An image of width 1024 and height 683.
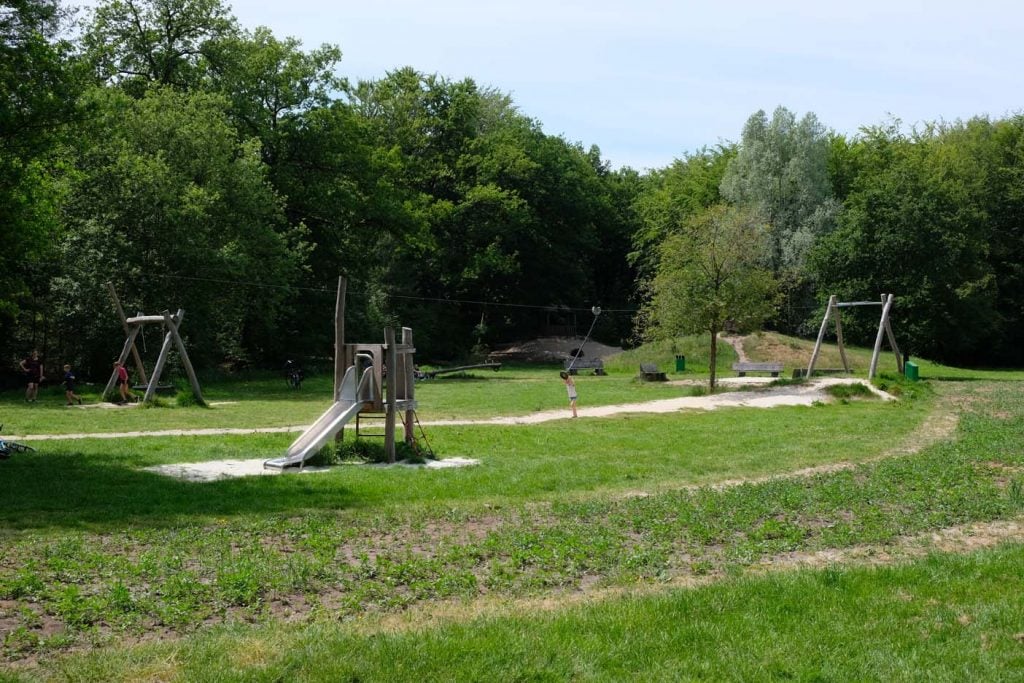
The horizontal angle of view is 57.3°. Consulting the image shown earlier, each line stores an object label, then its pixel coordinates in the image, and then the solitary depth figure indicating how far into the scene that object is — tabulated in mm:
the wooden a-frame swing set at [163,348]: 27531
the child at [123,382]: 27938
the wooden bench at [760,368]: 39750
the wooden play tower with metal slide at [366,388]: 15953
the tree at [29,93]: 17406
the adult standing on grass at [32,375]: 28750
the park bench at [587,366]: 46688
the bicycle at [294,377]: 37656
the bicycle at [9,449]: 14945
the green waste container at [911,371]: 37125
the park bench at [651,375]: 38406
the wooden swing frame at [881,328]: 35062
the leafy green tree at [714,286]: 33375
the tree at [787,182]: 62344
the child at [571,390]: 24344
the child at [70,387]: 27688
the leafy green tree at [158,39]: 44406
